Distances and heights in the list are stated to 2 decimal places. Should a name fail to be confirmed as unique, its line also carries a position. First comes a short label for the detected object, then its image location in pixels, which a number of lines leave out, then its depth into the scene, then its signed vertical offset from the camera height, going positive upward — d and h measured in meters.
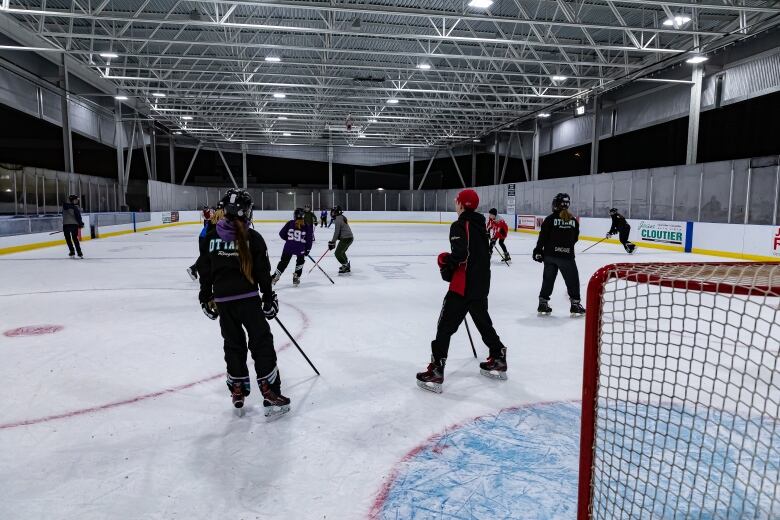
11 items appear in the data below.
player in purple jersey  7.61 -0.42
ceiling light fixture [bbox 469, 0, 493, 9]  10.97 +4.47
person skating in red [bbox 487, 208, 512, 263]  10.66 -0.39
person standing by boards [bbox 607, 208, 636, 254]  12.66 -0.42
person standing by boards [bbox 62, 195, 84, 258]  11.16 -0.31
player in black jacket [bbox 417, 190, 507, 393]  3.35 -0.44
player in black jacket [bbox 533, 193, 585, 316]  5.70 -0.44
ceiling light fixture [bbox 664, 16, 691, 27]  12.21 +4.61
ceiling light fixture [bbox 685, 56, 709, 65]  14.15 +4.31
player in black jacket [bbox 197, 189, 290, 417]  2.85 -0.50
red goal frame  1.83 -0.48
